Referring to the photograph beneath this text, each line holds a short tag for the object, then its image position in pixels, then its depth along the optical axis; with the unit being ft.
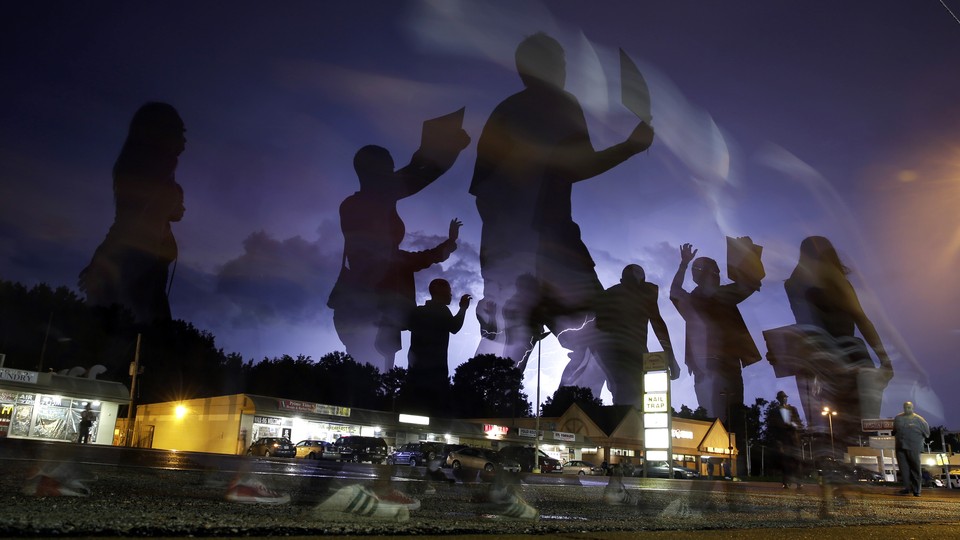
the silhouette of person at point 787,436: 30.19
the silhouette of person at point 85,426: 80.34
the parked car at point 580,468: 131.85
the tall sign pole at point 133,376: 104.37
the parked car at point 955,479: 92.17
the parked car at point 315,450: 93.25
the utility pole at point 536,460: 124.26
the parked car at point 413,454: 87.85
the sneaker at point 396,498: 9.50
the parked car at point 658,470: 99.09
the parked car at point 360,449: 91.91
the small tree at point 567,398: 292.20
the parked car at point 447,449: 82.06
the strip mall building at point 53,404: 87.92
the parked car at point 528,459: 101.29
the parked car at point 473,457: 81.00
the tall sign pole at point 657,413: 94.68
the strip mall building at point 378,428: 115.86
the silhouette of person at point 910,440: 23.44
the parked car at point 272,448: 92.22
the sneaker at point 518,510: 10.26
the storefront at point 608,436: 179.93
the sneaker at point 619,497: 15.15
